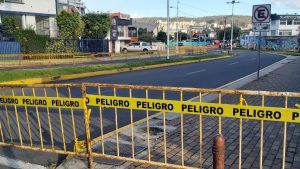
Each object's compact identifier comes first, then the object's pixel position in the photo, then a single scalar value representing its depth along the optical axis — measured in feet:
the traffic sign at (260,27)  46.39
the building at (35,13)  113.39
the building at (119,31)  165.89
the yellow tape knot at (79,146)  16.76
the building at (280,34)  301.02
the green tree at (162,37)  284.41
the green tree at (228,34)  396.57
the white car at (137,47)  184.14
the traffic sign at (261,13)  45.72
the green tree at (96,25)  145.07
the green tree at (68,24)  122.83
